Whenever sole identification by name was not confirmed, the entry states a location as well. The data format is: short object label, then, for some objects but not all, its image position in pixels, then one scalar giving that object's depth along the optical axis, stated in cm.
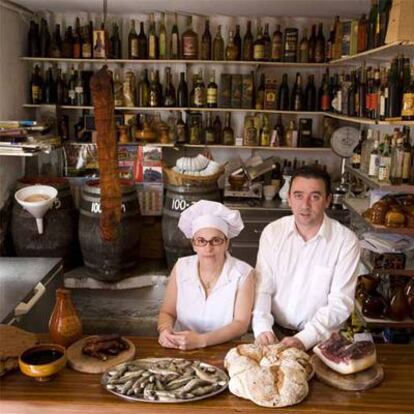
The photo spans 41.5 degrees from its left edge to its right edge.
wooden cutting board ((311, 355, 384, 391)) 164
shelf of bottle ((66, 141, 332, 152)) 524
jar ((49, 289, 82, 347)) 186
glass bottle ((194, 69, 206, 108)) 525
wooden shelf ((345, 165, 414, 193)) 334
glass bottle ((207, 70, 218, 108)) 526
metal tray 155
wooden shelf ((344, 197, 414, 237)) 344
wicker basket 475
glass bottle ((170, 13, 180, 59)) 520
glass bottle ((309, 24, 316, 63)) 520
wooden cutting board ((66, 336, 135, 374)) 173
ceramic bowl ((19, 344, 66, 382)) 164
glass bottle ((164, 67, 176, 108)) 528
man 221
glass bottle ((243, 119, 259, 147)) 529
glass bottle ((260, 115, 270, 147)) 529
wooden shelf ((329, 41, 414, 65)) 304
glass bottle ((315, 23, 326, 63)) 517
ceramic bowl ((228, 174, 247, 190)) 520
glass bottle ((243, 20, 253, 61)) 520
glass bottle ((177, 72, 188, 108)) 533
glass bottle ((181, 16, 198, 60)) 513
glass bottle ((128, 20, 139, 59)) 520
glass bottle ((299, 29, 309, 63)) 518
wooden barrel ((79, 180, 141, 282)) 468
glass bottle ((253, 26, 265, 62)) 512
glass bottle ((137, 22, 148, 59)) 523
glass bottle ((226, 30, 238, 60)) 518
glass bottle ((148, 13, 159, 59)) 518
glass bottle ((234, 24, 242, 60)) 524
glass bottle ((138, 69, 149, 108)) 531
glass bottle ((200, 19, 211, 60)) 522
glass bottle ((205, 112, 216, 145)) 532
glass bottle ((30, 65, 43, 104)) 536
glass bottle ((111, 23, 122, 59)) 527
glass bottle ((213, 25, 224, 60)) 523
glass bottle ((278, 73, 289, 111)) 532
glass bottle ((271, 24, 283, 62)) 515
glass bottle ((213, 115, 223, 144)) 541
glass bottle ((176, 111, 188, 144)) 532
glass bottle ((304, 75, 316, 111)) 530
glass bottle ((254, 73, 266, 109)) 529
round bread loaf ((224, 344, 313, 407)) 155
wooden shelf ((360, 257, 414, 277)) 352
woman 219
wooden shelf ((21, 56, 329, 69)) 512
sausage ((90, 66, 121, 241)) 224
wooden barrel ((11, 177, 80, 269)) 473
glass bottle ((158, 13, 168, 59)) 521
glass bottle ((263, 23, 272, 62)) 518
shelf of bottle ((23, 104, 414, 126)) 522
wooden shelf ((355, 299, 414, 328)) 348
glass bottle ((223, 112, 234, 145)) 538
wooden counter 154
